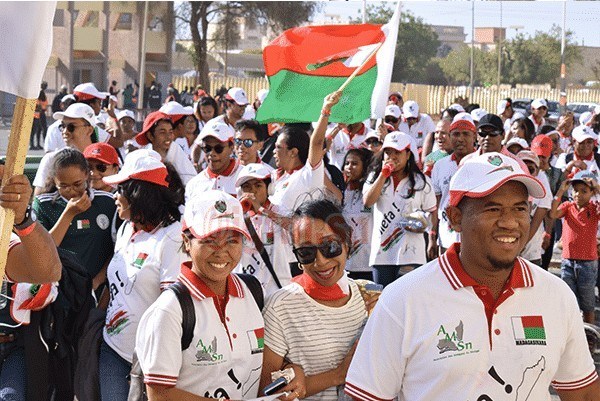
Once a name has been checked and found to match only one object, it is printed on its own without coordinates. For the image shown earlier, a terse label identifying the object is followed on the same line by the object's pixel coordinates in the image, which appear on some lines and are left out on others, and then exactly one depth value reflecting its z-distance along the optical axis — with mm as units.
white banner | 3674
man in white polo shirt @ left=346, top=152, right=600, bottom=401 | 3469
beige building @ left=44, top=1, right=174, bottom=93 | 54500
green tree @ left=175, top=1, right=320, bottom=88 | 44688
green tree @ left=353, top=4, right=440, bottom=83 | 77875
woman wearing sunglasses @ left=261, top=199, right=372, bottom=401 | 4398
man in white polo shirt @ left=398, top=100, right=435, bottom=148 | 16797
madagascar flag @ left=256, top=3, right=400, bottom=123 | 7742
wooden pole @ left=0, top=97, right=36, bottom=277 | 3508
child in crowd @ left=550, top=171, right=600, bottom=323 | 10245
